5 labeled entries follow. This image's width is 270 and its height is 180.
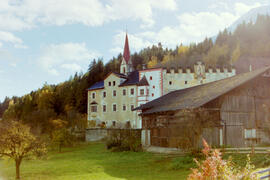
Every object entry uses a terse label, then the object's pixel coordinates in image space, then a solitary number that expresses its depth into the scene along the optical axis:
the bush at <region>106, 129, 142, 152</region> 27.51
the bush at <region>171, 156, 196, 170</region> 15.96
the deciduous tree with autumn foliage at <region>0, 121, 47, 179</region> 17.36
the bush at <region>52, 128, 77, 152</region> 34.07
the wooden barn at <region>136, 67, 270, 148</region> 20.56
